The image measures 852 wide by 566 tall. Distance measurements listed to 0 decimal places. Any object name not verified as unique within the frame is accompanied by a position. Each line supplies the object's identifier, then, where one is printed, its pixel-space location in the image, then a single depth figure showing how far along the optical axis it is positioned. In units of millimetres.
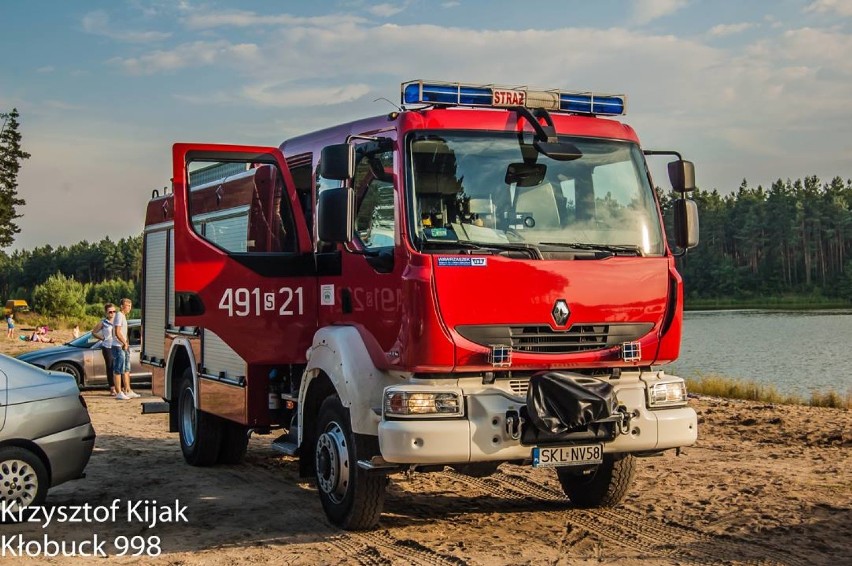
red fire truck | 6891
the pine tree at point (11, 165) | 75938
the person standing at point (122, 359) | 18484
